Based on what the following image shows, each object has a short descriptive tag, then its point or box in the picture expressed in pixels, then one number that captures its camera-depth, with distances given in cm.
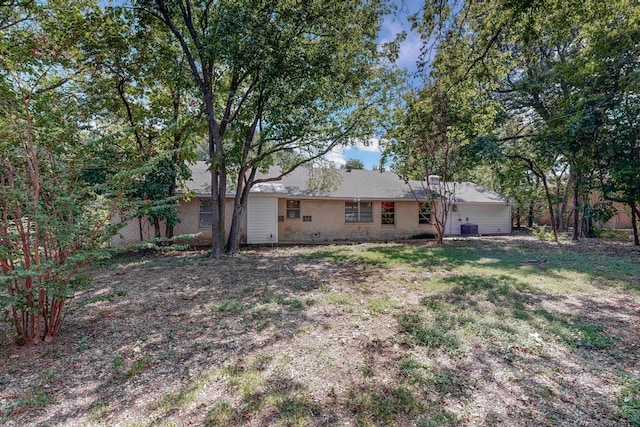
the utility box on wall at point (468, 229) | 1847
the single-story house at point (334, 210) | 1342
